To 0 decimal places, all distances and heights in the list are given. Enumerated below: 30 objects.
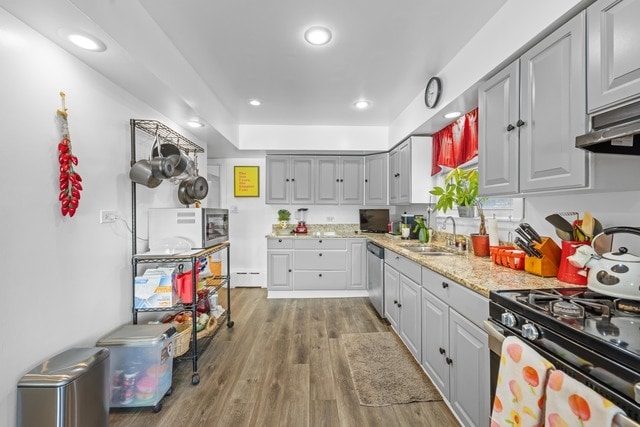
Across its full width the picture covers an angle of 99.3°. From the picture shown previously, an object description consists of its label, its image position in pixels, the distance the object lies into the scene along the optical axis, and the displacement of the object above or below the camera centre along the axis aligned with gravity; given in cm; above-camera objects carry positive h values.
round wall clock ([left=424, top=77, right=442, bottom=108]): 243 +112
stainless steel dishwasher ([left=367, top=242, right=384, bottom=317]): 317 -79
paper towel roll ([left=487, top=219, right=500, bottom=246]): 208 -15
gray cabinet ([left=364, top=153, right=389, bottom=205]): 412 +52
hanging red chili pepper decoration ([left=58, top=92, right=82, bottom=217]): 148 +20
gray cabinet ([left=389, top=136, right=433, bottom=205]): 334 +54
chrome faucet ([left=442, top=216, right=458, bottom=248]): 278 -14
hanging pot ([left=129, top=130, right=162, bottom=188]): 200 +29
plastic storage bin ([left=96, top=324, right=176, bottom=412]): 173 -101
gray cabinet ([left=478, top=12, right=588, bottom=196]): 122 +50
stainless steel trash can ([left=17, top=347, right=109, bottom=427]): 124 -85
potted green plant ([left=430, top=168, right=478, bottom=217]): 235 +20
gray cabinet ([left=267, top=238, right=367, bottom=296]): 404 -76
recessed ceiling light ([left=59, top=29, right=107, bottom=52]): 139 +91
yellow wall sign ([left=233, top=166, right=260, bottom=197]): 466 +54
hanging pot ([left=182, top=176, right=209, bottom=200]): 266 +25
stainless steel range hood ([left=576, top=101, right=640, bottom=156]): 94 +29
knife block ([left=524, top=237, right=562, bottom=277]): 150 -25
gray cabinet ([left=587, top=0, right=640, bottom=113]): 100 +63
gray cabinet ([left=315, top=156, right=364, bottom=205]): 437 +52
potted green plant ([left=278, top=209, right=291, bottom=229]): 456 -8
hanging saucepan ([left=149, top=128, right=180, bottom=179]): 203 +36
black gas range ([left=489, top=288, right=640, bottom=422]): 74 -39
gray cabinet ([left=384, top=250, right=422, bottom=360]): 217 -79
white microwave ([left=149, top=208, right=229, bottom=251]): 222 -12
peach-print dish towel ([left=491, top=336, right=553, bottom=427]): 90 -62
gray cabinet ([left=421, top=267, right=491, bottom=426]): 136 -78
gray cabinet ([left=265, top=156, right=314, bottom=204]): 434 +55
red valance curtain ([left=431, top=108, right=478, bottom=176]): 246 +71
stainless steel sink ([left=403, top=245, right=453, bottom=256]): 273 -39
